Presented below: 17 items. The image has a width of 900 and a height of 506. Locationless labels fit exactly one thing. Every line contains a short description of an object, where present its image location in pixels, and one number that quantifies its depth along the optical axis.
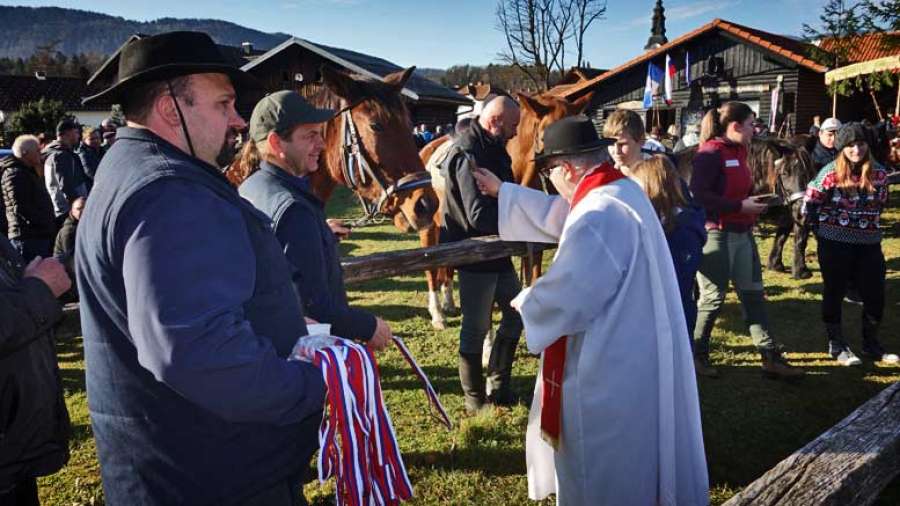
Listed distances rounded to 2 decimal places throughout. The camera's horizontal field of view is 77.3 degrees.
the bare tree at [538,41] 38.69
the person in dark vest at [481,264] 4.19
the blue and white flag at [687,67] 22.95
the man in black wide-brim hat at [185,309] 1.29
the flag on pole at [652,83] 21.33
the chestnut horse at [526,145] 6.05
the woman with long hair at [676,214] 4.11
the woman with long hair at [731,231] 5.04
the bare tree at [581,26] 40.19
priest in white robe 2.44
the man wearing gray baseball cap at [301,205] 2.23
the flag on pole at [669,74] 20.97
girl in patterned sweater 5.27
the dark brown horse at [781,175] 8.53
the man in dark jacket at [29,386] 1.94
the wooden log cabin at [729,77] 21.64
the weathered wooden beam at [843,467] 2.38
